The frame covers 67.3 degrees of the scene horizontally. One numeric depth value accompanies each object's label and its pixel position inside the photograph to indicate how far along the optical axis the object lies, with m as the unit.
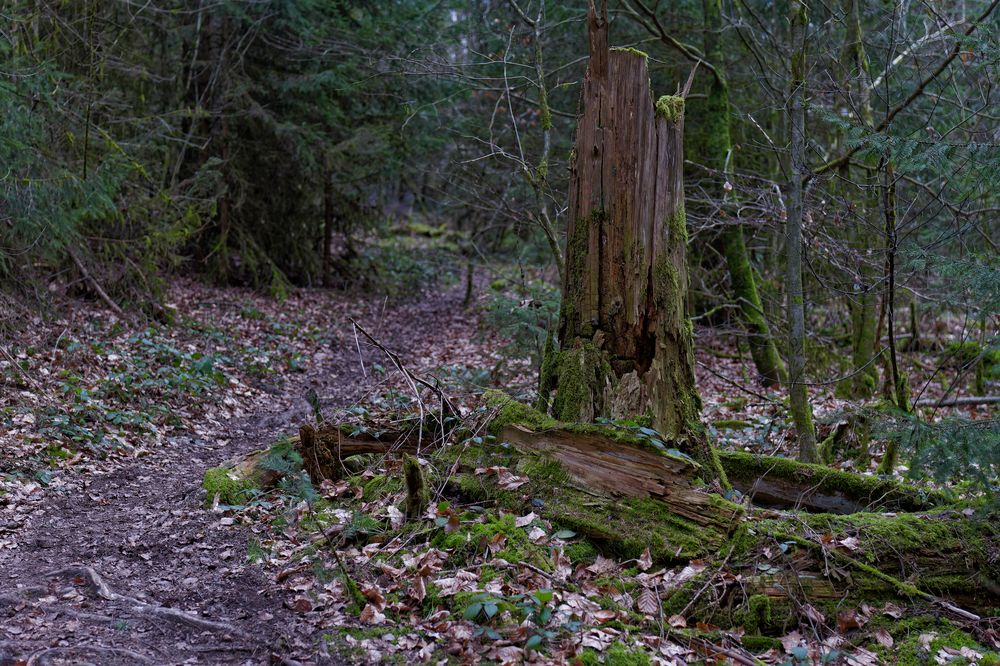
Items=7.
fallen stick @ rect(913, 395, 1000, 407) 7.21
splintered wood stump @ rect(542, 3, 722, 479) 5.39
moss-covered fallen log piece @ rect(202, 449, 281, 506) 5.91
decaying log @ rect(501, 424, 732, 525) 4.69
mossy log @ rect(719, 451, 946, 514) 5.35
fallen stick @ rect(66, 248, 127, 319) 10.99
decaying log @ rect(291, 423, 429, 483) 6.18
